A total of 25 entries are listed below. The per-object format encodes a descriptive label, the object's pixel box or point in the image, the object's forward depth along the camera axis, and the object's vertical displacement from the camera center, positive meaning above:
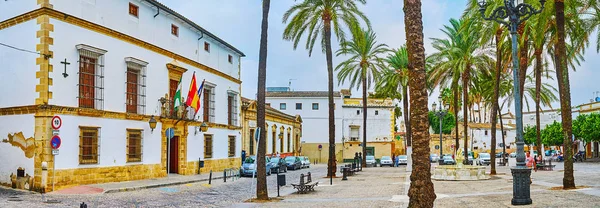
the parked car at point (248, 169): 34.47 -2.36
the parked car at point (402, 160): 57.26 -3.01
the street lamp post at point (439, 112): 39.60 +1.43
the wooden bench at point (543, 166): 36.91 -2.35
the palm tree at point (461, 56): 37.31 +5.24
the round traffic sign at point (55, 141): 17.53 -0.30
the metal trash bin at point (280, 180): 19.19 -1.70
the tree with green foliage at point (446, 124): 93.77 +1.23
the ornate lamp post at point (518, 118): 14.71 +0.37
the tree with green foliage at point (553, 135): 68.44 -0.50
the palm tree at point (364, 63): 44.38 +5.56
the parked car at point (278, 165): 39.41 -2.46
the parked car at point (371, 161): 55.16 -3.01
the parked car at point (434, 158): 70.05 -3.45
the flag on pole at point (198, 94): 29.46 +2.02
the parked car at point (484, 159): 54.42 -2.91
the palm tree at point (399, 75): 45.72 +4.76
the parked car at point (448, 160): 57.56 -3.05
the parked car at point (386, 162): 55.22 -3.08
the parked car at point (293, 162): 45.67 -2.62
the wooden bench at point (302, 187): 20.73 -2.12
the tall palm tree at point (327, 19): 31.83 +6.59
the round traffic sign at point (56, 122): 17.38 +0.30
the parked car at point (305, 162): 50.81 -2.86
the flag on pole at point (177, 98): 28.81 +1.75
